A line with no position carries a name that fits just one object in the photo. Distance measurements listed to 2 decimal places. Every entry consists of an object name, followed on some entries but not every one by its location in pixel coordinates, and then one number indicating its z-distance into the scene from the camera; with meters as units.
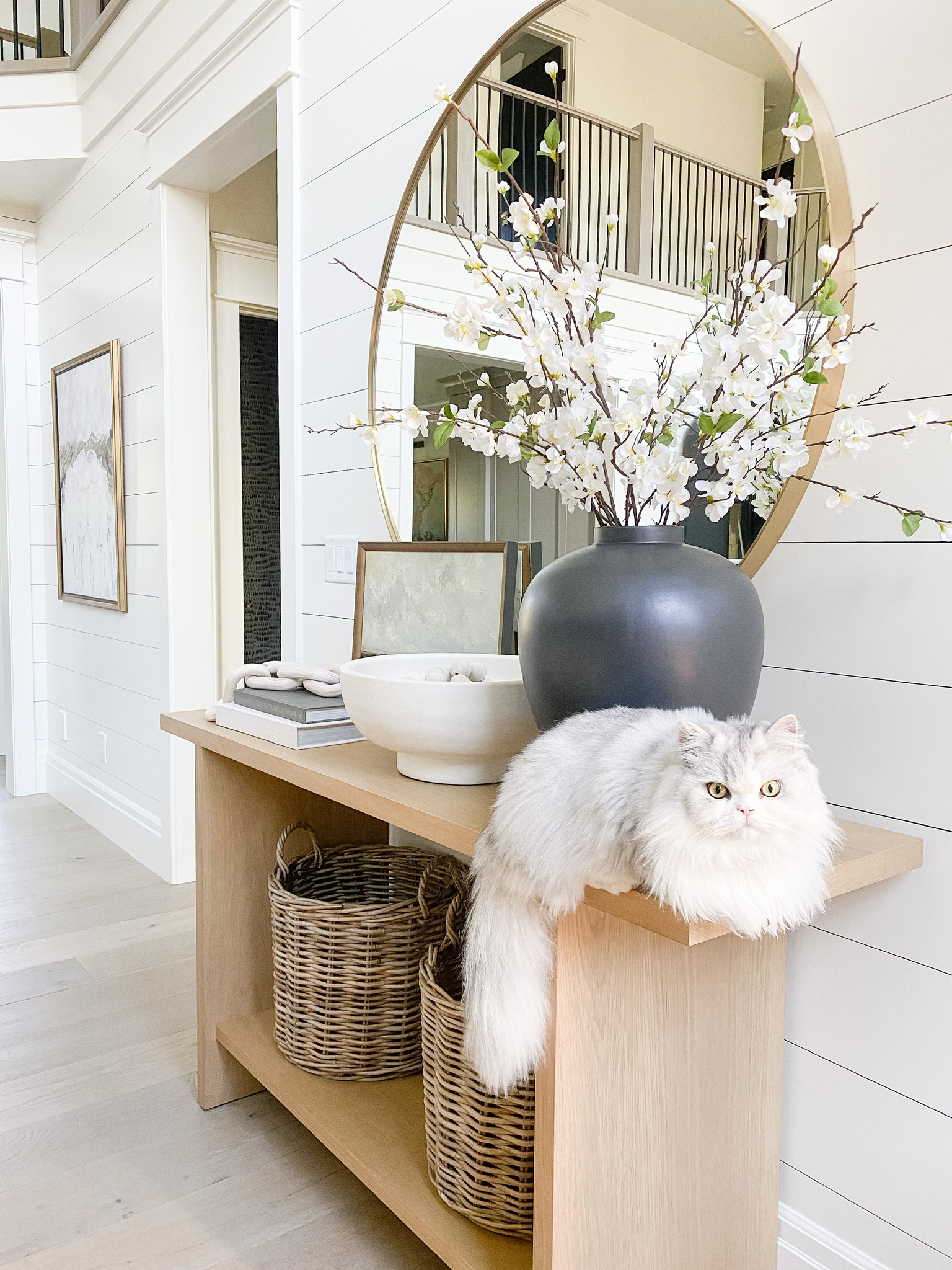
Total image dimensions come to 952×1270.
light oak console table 0.97
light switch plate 2.05
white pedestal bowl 1.13
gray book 1.46
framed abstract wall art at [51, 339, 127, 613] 3.33
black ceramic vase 0.96
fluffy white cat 0.76
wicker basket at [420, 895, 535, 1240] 1.16
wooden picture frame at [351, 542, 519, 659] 1.58
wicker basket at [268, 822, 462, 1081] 1.55
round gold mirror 1.18
